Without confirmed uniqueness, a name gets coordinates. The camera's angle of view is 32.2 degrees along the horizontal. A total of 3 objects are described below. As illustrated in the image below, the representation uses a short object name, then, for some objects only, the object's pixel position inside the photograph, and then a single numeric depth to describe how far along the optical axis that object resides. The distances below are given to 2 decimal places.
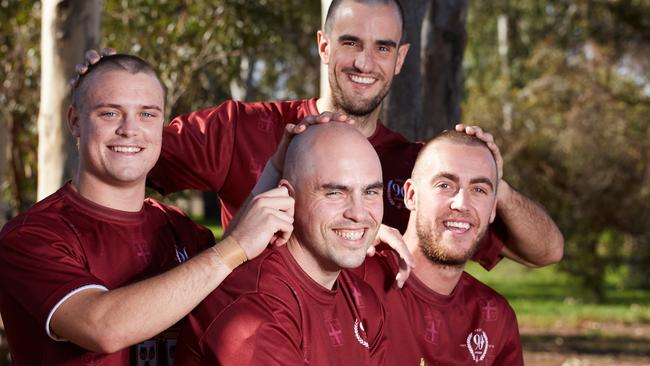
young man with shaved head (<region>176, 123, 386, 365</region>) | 3.67
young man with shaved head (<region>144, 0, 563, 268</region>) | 4.96
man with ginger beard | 4.62
